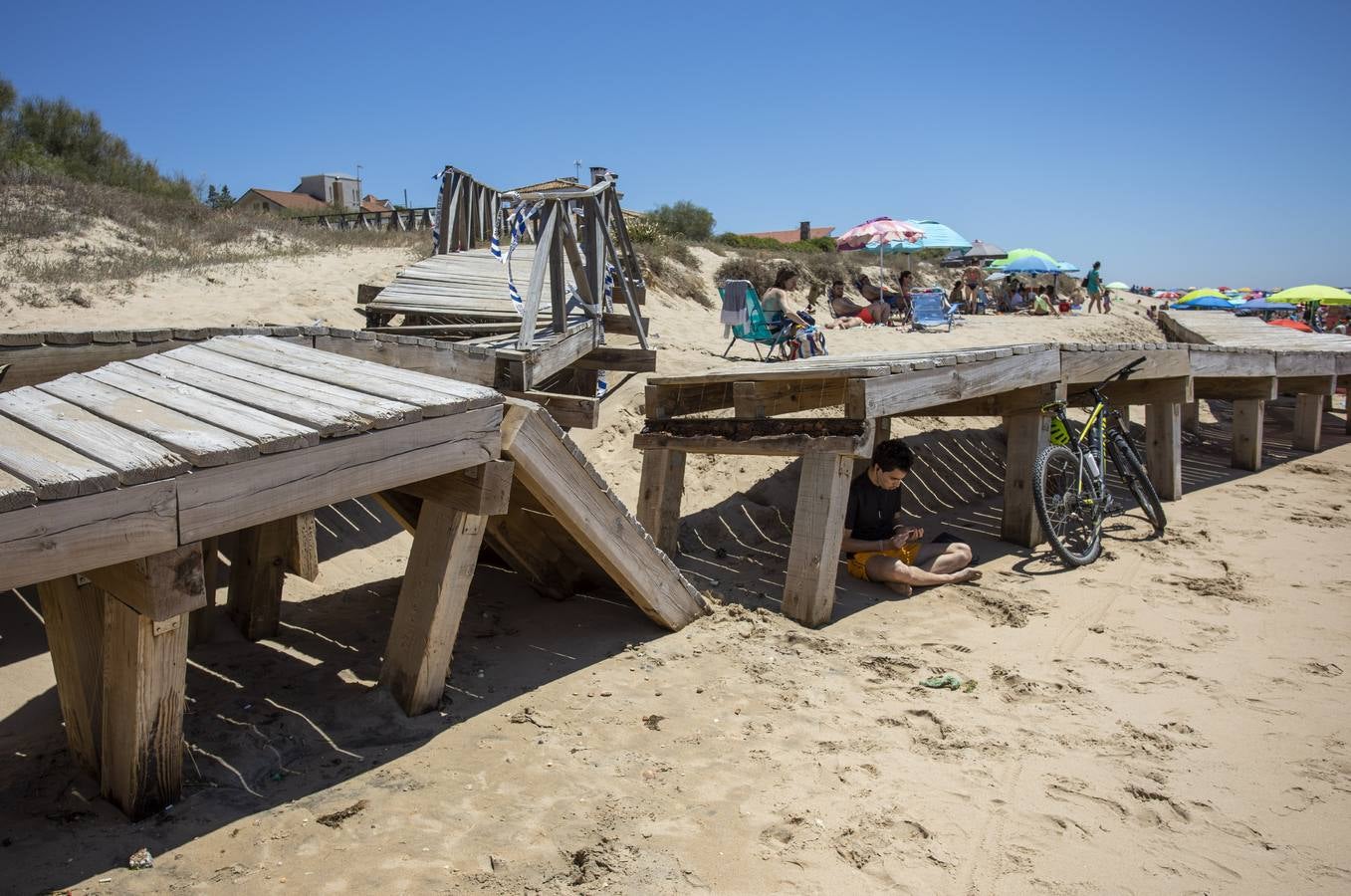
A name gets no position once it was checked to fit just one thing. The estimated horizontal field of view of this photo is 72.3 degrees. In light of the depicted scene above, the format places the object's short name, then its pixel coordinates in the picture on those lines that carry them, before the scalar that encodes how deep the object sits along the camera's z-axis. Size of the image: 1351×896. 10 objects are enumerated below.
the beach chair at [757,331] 10.91
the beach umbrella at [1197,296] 29.45
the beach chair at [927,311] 16.33
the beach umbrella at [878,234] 18.92
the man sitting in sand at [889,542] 5.38
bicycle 5.80
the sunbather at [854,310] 15.55
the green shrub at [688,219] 36.56
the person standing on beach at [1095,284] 23.90
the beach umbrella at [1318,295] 26.77
